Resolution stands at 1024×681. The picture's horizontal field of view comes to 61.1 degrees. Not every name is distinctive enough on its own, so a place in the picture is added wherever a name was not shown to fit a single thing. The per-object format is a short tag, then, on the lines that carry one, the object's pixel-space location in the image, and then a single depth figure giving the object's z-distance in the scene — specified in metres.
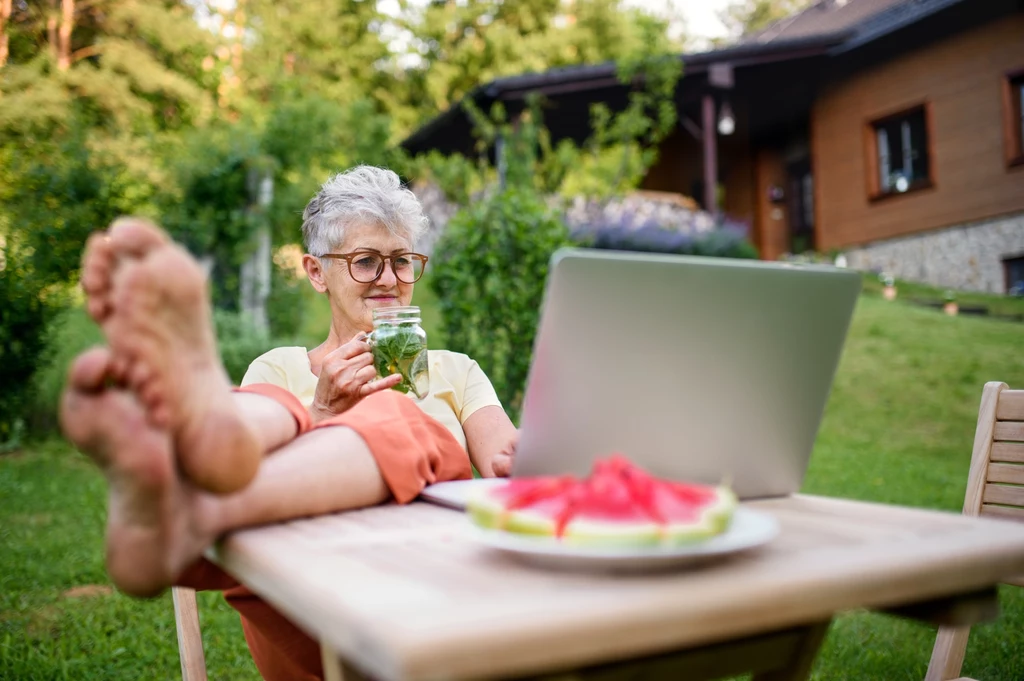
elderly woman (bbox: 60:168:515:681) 0.87
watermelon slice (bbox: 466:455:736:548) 0.81
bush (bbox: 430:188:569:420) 4.68
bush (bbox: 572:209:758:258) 9.63
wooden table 0.68
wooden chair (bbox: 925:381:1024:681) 1.93
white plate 0.80
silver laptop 0.96
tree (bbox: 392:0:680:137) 21.59
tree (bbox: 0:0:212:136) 14.16
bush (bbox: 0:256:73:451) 5.80
